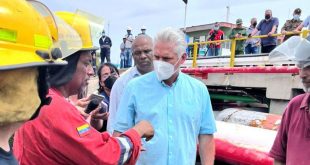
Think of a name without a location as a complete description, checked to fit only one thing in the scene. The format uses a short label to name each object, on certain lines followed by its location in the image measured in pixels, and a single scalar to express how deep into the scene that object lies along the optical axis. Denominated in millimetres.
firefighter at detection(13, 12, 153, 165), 988
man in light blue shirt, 1614
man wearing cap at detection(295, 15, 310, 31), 5362
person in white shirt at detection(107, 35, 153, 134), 2270
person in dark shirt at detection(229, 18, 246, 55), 6702
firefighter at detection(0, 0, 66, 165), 695
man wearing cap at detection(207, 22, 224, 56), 8396
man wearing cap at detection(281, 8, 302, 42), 5810
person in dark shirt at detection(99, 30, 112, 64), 8358
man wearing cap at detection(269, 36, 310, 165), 1459
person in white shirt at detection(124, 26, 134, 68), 9267
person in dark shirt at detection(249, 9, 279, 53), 6110
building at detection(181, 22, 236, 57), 16501
